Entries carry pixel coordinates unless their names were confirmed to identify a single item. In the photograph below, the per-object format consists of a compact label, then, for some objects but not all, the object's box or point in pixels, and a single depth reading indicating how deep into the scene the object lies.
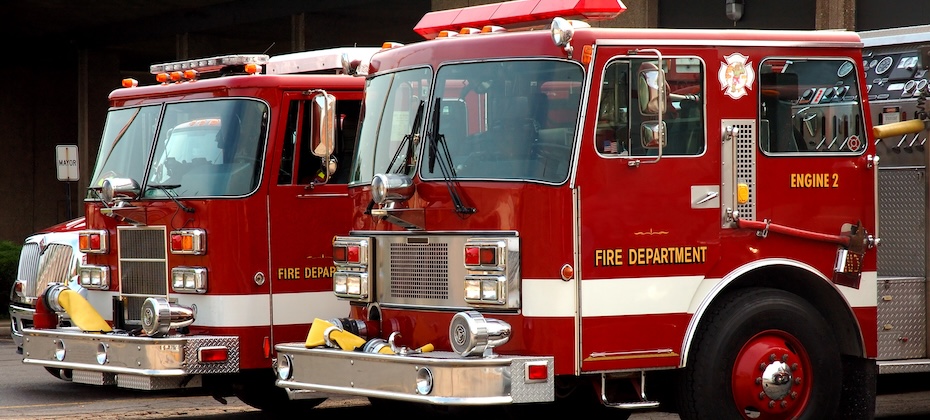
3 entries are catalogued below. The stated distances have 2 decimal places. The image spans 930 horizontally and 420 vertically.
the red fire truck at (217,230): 18.27
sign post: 28.80
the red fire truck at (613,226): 14.18
